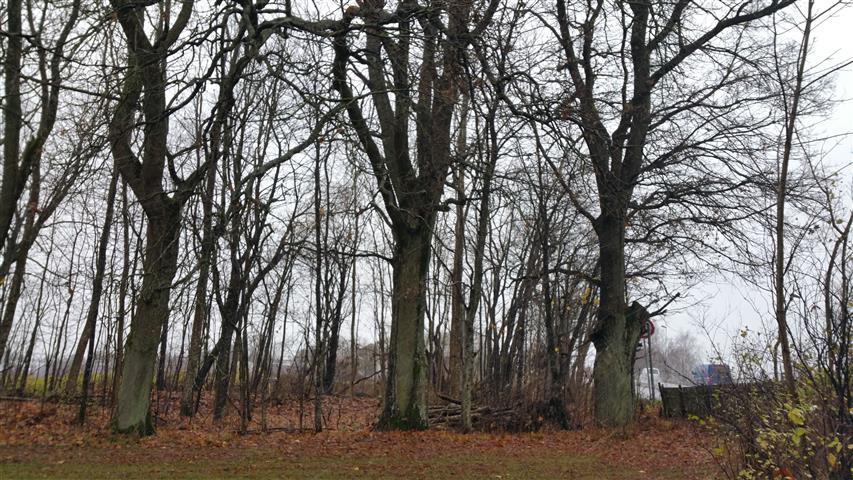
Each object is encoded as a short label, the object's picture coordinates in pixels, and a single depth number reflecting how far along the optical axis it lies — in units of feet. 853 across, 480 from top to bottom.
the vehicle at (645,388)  74.54
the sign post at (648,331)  55.23
